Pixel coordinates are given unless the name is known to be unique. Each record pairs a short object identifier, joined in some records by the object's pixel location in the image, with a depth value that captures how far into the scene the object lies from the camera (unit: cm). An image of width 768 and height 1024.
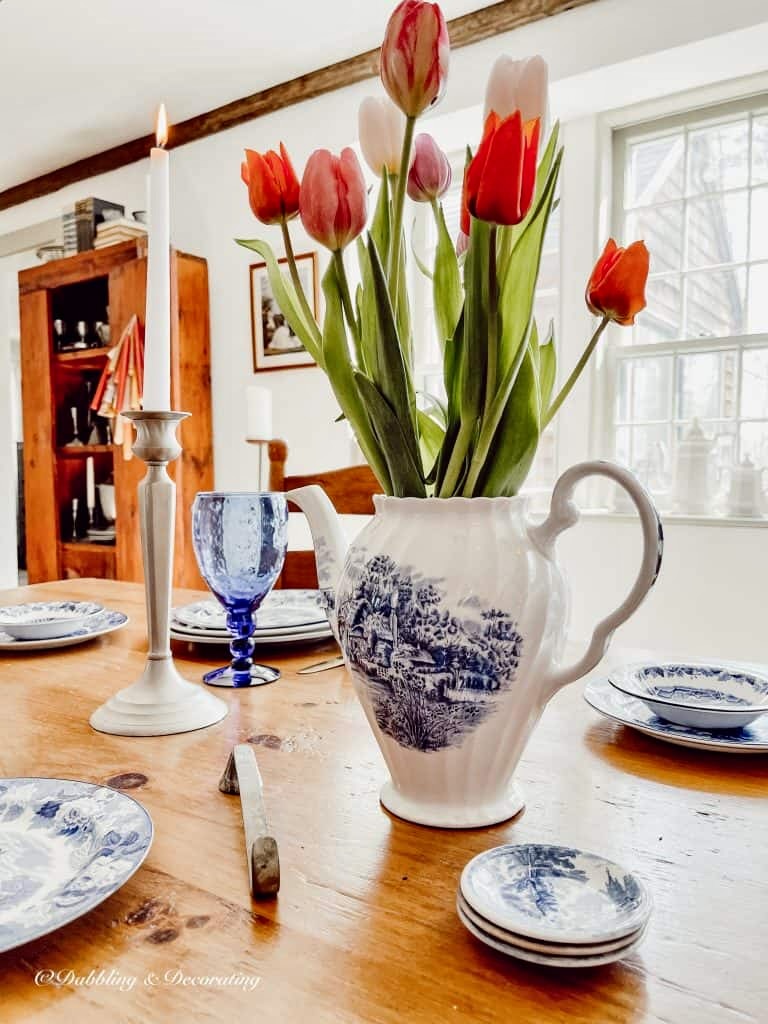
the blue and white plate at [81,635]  98
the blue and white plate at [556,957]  34
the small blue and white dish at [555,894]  35
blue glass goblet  78
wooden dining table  33
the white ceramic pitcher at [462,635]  48
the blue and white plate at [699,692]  64
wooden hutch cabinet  325
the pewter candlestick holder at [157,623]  69
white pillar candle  274
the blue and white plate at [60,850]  38
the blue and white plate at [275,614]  102
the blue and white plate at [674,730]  62
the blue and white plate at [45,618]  101
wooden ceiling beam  253
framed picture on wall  315
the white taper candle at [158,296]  68
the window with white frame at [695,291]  247
